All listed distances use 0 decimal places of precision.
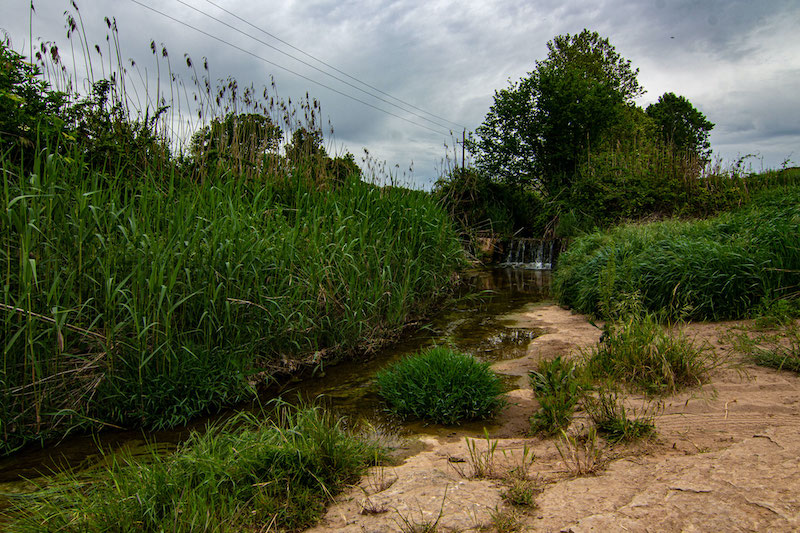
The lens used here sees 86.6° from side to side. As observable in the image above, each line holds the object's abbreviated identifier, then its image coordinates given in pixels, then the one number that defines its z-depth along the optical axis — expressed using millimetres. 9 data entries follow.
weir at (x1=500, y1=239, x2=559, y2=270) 13375
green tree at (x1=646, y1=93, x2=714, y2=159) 37406
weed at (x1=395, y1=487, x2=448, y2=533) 1448
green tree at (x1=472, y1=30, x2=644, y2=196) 18672
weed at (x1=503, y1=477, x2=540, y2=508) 1601
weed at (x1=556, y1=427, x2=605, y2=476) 1842
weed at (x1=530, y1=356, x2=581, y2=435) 2443
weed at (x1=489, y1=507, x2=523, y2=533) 1441
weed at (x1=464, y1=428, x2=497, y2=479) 1888
